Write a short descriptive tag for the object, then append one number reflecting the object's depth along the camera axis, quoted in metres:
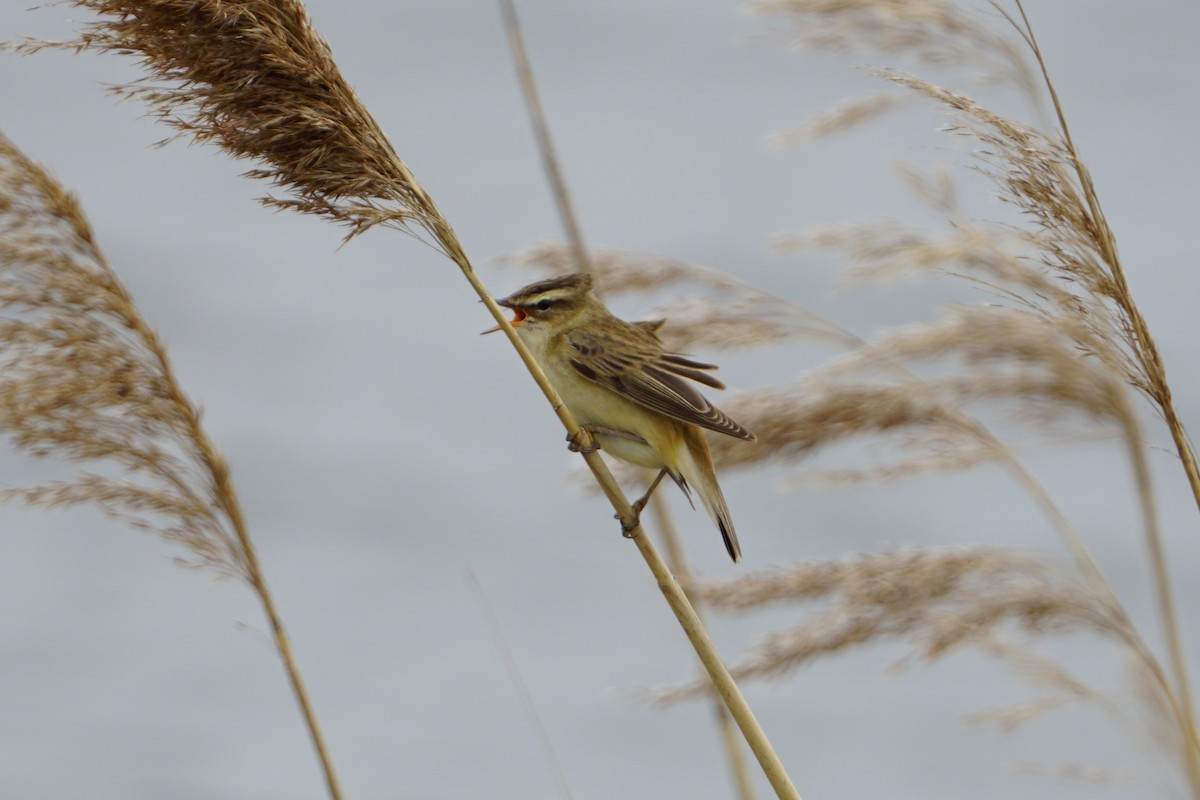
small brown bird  5.13
